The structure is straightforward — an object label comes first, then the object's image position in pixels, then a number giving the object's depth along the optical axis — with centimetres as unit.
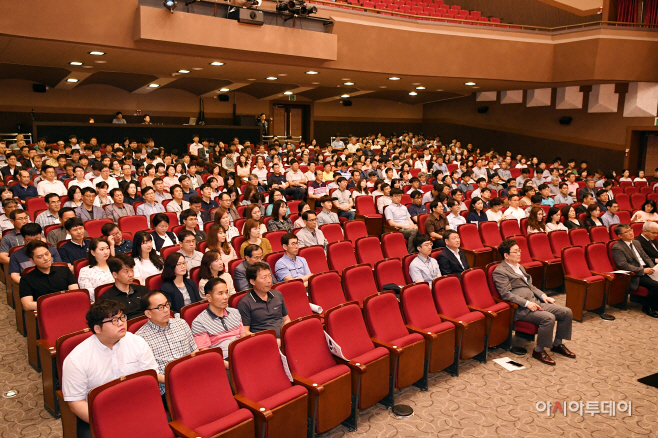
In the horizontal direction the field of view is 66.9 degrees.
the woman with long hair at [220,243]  404
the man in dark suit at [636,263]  493
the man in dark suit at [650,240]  537
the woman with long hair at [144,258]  367
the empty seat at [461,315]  363
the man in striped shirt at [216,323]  286
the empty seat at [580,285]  467
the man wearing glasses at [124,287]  303
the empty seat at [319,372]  267
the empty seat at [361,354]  291
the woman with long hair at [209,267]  344
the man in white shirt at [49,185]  592
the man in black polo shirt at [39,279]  326
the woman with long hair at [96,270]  338
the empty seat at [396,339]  315
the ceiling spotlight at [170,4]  711
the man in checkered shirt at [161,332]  261
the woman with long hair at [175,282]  321
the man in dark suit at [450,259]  453
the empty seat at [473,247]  541
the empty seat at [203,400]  226
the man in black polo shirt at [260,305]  311
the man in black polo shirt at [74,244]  398
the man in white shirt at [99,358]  220
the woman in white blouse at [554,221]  593
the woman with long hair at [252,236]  421
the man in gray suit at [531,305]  384
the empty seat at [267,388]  242
